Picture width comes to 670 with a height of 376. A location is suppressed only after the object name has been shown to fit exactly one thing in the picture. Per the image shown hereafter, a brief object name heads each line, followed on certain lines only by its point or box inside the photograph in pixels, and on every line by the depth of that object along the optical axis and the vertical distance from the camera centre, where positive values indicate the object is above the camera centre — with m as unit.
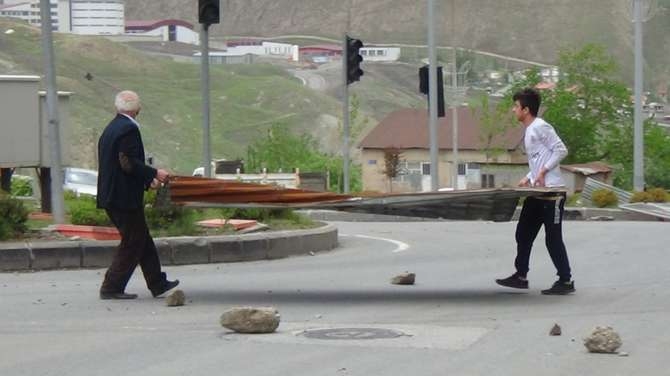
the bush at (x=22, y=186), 31.65 -1.12
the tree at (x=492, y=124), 74.31 +0.34
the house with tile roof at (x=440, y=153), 74.94 -1.24
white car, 35.53 -1.12
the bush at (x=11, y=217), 15.47 -0.87
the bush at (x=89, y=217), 16.69 -0.93
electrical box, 18.78 +0.16
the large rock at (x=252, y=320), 10.42 -1.32
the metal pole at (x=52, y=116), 17.20 +0.23
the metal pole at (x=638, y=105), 39.09 +0.66
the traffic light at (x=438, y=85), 31.26 +0.99
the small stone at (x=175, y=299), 12.14 -1.36
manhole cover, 10.29 -1.42
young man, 12.48 -0.60
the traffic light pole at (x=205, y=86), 18.77 +0.62
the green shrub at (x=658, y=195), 36.25 -1.64
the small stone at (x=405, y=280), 13.79 -1.38
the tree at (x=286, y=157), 81.59 -1.39
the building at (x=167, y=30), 178.62 +12.98
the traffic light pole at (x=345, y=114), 31.92 +0.40
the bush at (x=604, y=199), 33.78 -1.60
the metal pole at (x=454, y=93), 55.84 +1.58
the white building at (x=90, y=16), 189.25 +15.49
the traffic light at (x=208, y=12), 18.83 +1.56
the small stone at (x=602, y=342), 9.47 -1.36
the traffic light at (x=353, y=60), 31.61 +1.55
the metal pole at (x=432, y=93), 30.12 +0.80
